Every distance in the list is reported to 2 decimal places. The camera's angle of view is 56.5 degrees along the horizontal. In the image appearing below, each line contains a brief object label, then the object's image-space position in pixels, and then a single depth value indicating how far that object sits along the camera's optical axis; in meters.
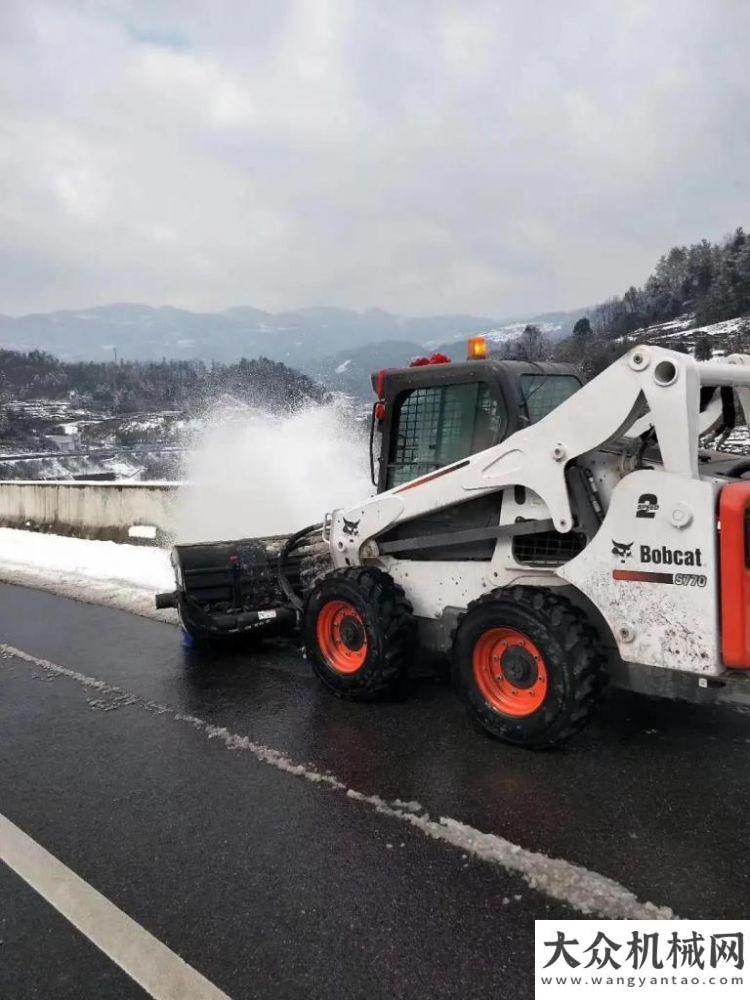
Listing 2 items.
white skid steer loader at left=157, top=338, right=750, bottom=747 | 3.57
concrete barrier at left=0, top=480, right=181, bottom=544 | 11.95
